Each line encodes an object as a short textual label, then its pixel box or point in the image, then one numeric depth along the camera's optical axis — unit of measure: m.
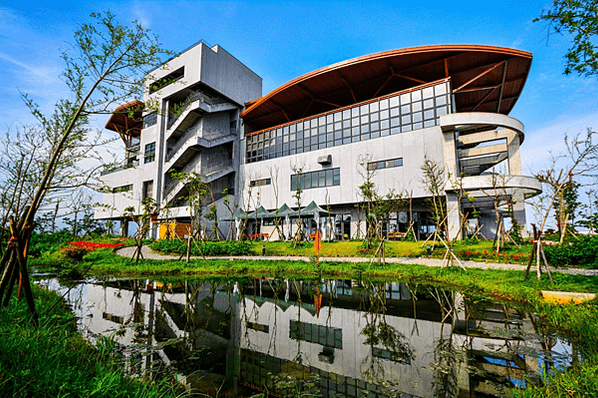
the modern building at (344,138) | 22.73
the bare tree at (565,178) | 8.37
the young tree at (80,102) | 3.80
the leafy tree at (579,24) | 5.47
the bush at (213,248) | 19.56
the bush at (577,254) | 11.40
